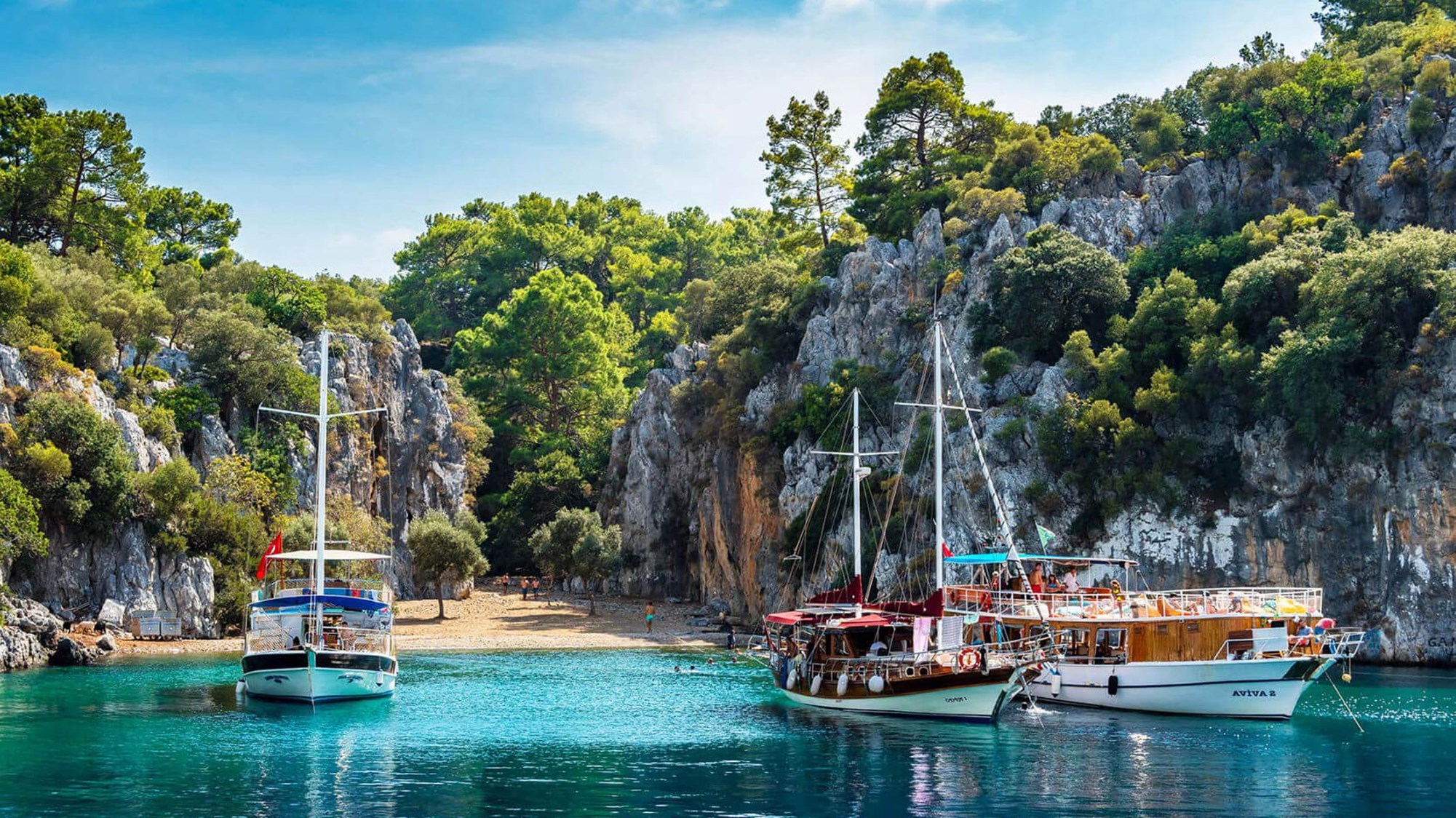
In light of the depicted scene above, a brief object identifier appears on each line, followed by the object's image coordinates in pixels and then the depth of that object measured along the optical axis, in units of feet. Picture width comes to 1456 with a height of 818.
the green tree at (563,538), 276.82
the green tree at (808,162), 319.68
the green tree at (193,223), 331.77
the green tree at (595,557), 268.62
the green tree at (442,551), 259.80
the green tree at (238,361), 261.03
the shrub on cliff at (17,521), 182.80
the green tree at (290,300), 290.35
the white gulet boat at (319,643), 143.33
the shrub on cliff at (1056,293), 228.63
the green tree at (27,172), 271.69
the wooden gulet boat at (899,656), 133.08
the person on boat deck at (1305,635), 138.31
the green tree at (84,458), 203.92
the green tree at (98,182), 271.08
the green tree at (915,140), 283.59
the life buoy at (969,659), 138.10
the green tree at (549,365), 342.23
